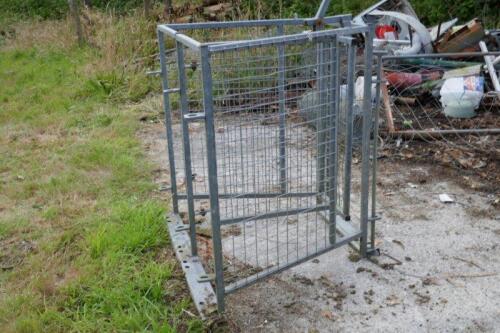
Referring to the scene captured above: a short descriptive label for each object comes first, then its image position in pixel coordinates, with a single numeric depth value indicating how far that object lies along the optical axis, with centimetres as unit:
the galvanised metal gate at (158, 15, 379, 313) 274
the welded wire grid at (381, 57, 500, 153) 518
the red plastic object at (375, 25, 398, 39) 728
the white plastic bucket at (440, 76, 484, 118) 573
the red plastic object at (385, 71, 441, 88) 635
